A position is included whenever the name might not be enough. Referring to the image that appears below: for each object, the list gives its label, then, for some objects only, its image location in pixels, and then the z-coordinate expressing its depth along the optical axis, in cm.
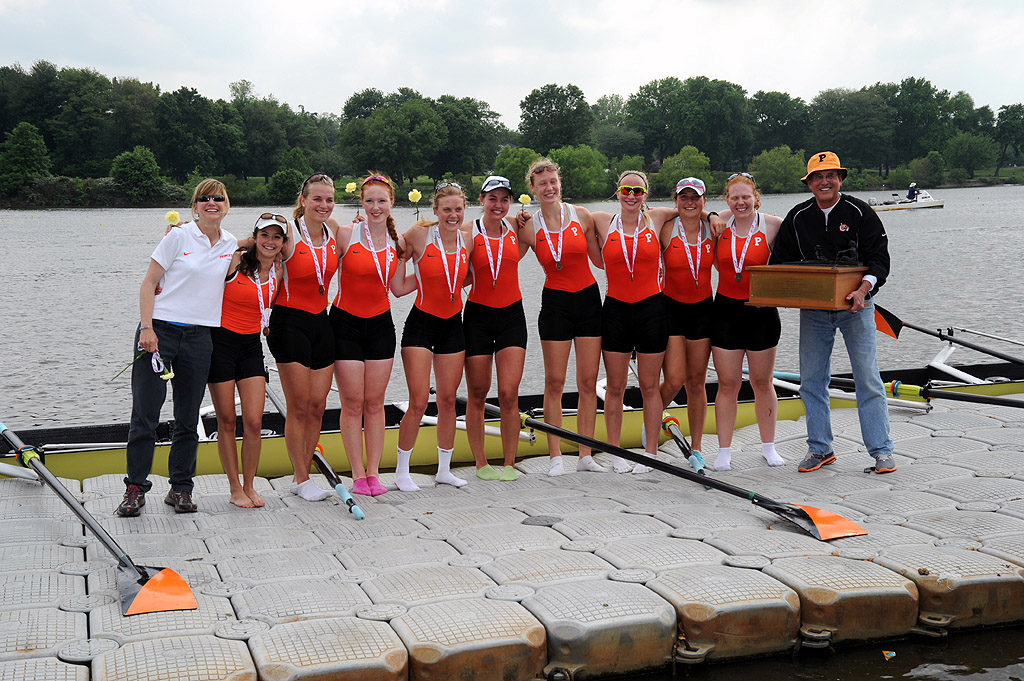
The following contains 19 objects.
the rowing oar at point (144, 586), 366
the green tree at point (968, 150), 10019
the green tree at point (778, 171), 8475
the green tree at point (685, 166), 8150
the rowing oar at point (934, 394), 673
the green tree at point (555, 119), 8212
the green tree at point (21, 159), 7112
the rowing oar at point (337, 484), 504
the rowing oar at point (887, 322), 687
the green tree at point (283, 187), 6575
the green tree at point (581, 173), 6869
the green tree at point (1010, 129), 10638
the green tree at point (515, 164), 5903
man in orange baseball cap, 571
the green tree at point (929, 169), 9600
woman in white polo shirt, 484
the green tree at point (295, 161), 7169
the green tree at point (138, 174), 6919
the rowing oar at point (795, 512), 470
